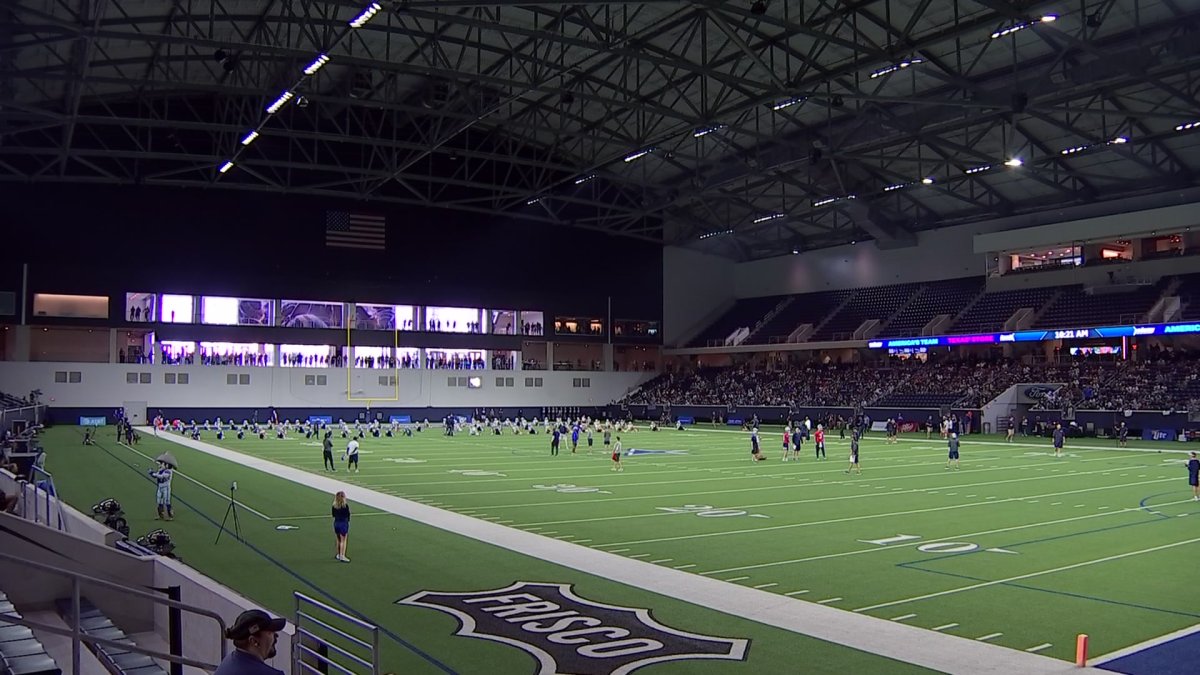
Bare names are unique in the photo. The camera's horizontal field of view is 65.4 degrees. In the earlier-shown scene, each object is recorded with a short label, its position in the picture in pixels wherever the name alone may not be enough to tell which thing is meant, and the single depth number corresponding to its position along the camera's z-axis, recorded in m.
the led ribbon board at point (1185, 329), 49.22
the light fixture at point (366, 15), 27.86
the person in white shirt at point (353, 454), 29.83
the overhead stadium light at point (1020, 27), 29.27
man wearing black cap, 4.77
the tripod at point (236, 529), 17.81
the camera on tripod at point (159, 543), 12.47
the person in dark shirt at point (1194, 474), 22.89
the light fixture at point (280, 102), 36.97
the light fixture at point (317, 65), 32.89
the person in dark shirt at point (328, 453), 31.36
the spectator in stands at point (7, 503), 13.72
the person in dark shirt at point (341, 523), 15.51
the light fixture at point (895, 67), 33.66
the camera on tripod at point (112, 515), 14.01
